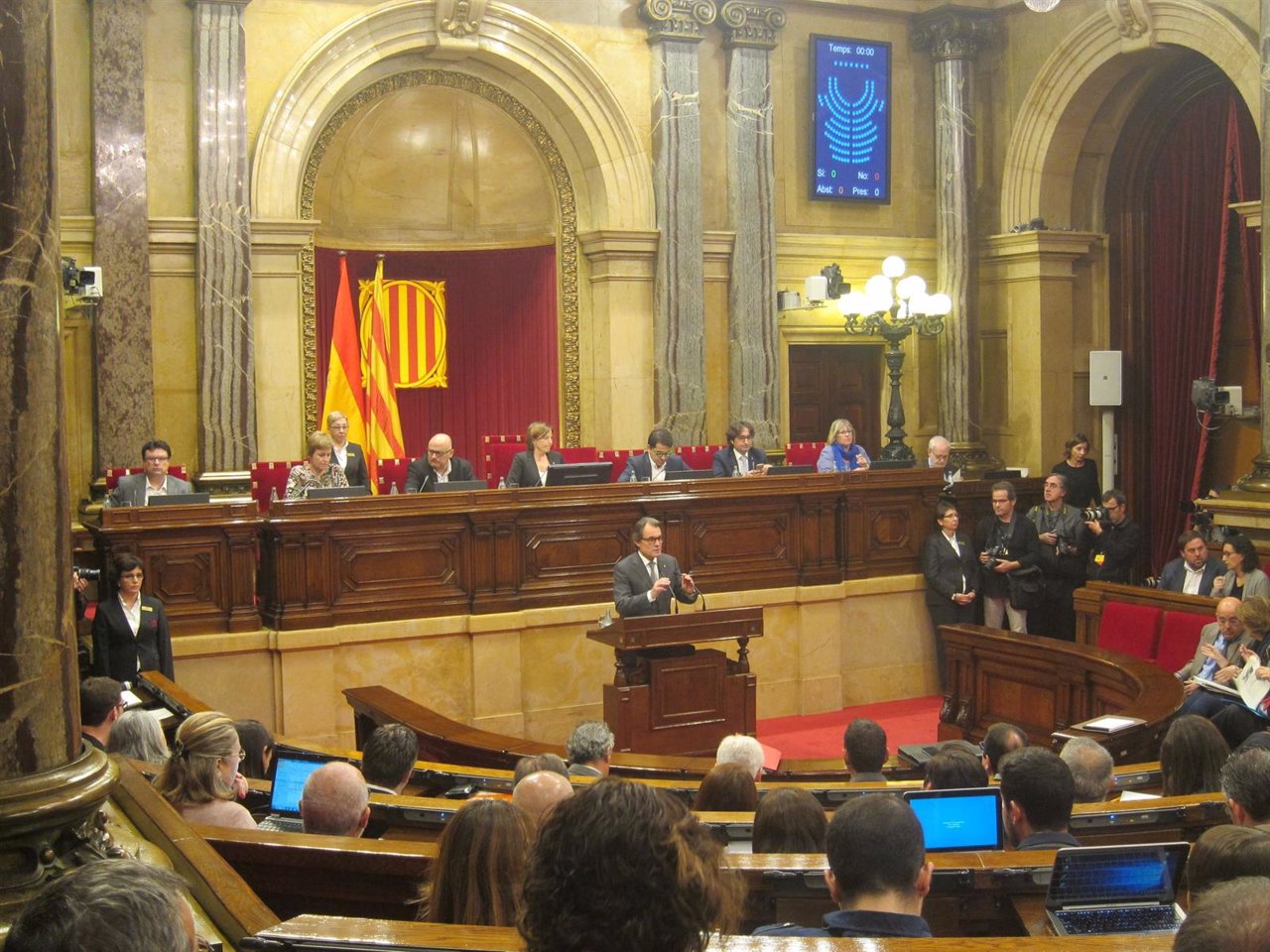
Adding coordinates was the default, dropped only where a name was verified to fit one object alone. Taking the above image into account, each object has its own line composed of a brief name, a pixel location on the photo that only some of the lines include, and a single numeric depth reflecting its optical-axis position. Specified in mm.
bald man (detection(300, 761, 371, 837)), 3807
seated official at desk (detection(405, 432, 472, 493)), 9312
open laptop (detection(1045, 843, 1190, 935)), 3178
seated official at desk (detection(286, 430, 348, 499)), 9008
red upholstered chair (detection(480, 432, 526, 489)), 10750
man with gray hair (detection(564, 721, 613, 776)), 5430
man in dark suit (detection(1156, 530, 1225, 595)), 8367
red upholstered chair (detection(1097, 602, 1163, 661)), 8297
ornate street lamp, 12133
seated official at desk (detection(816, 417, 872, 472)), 10875
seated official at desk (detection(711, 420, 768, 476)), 10414
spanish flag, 11672
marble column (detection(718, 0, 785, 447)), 12227
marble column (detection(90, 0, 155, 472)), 9992
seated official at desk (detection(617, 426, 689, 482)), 9930
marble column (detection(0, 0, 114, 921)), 2680
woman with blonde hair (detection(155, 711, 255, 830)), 4027
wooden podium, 7949
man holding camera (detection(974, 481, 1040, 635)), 9828
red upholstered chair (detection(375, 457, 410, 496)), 10031
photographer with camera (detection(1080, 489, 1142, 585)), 9773
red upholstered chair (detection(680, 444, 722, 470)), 11344
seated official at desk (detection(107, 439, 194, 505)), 8539
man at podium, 8070
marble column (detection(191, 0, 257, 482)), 10273
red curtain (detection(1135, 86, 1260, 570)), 11914
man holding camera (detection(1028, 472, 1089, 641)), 9891
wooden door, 13070
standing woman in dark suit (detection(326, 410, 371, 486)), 9523
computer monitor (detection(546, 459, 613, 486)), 9156
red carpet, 8867
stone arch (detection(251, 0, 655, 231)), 10672
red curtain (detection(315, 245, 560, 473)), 12469
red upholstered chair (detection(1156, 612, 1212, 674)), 7996
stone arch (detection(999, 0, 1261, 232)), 11469
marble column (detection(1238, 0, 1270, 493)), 9094
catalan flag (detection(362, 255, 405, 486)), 11977
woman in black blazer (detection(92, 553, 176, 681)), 7285
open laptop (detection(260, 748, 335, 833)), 4516
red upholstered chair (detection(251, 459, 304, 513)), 9852
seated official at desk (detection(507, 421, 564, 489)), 9453
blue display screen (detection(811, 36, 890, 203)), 12656
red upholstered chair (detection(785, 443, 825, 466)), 11812
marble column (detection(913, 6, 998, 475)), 12891
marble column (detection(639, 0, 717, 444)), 11898
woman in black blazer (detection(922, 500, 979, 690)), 9977
